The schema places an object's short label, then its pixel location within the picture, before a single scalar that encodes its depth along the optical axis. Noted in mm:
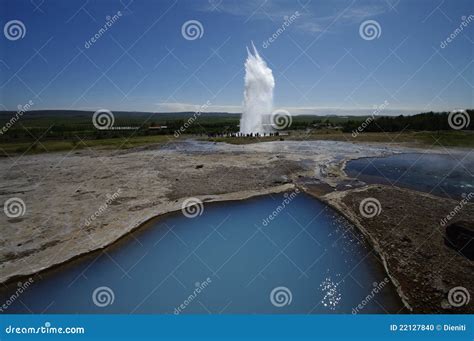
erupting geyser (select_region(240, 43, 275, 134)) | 61438
